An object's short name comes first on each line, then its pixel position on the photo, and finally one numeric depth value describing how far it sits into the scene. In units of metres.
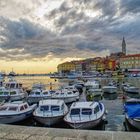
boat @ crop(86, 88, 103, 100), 26.87
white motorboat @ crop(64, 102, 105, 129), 10.92
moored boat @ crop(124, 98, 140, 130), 10.50
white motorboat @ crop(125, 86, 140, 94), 29.87
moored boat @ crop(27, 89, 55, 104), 21.18
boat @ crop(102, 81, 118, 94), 30.62
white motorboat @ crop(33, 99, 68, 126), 12.13
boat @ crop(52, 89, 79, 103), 21.27
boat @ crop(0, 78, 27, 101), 22.70
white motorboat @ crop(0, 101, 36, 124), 12.53
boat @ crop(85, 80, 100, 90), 34.05
